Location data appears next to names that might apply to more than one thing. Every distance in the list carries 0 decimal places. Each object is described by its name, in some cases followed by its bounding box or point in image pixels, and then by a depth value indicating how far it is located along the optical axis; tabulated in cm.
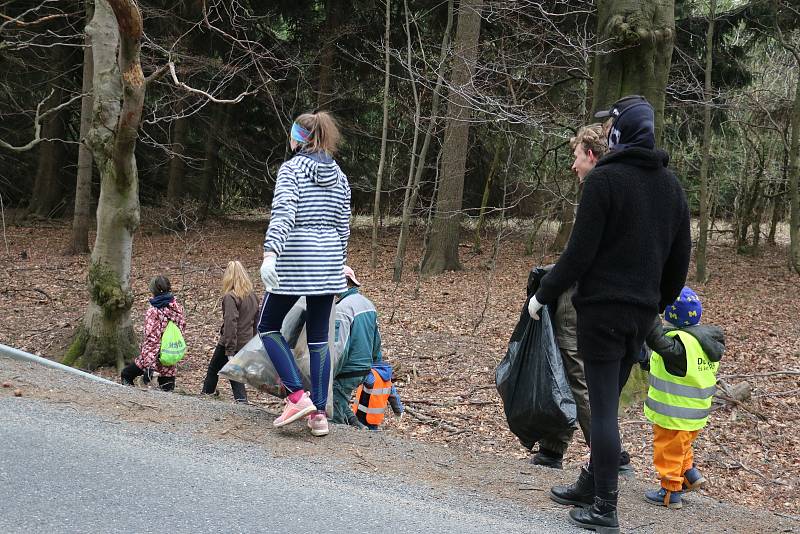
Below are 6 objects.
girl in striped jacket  484
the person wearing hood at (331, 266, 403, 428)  582
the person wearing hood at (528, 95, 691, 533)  374
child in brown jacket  821
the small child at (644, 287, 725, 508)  446
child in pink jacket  805
